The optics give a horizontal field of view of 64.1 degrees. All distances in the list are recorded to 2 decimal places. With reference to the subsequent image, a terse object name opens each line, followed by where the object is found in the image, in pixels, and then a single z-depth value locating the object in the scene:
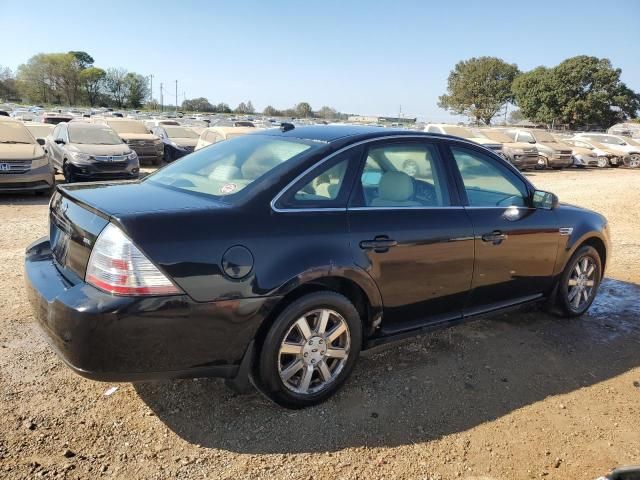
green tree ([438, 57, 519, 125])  66.44
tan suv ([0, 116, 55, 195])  9.73
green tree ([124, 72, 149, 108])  109.62
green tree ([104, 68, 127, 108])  108.31
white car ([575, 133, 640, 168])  24.80
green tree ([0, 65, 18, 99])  100.00
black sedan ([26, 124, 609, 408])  2.53
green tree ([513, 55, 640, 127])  58.16
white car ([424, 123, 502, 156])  19.12
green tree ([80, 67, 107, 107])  105.01
